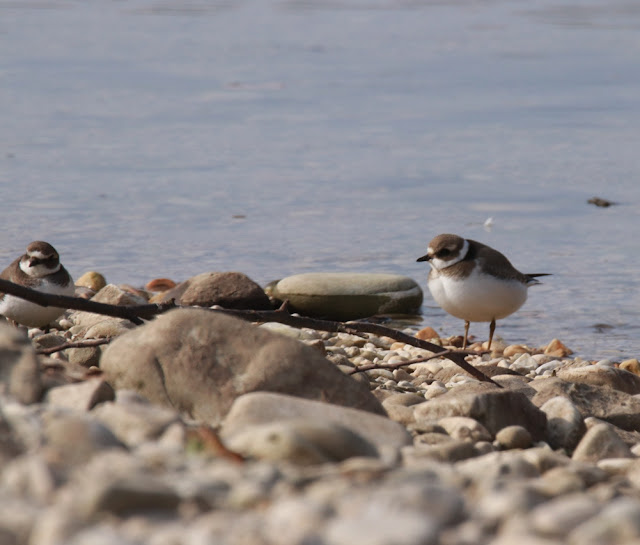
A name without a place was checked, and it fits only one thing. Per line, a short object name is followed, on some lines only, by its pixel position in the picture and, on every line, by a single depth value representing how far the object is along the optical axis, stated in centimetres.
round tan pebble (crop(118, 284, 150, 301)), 1580
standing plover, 1376
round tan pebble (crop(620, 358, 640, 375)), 1371
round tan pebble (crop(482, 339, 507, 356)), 1493
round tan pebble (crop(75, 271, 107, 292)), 1703
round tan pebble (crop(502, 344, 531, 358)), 1477
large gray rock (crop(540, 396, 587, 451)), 880
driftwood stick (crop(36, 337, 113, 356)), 863
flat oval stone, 1675
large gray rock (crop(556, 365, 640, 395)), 1130
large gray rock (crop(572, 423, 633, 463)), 828
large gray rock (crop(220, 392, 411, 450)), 686
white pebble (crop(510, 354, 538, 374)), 1355
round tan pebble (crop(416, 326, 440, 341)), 1561
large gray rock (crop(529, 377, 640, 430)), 973
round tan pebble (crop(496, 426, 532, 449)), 827
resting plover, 1273
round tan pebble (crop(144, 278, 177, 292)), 1728
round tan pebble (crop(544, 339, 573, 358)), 1480
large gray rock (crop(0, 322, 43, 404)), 675
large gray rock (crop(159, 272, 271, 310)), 1596
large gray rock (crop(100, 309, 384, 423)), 773
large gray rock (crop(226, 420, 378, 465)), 580
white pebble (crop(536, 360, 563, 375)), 1326
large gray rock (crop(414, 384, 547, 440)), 858
